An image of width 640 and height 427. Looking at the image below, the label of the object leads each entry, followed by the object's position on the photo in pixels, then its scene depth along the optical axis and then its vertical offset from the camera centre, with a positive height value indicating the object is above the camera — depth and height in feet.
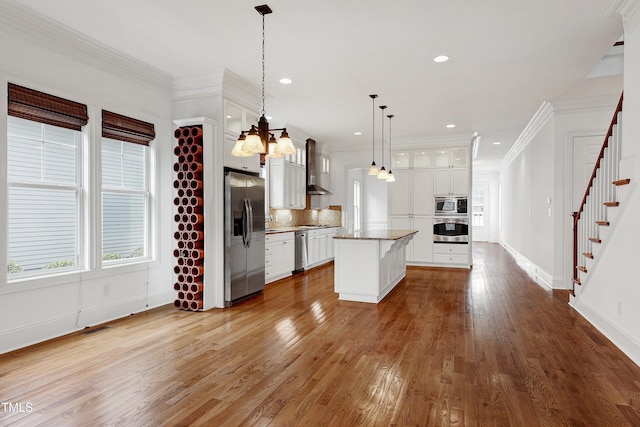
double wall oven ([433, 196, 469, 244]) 26.61 -0.85
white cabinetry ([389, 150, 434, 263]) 27.48 +0.60
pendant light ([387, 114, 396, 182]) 21.17 +1.83
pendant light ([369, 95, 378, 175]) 18.97 +5.19
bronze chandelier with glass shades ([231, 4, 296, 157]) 9.78 +1.78
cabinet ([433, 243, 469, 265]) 26.43 -3.19
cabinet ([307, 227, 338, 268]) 25.40 -2.70
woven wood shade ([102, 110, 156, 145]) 13.47 +2.99
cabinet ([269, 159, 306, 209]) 24.07 +1.60
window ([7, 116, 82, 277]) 10.90 +0.37
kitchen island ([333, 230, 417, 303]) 16.10 -2.50
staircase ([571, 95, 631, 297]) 12.07 +0.03
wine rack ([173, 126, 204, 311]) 14.97 -0.46
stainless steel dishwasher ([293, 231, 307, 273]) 23.95 -2.67
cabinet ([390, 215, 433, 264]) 27.35 -2.25
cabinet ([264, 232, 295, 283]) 20.39 -2.71
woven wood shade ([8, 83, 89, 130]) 10.70 +3.03
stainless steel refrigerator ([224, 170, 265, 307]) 15.66 -1.20
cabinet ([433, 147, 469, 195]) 26.73 +2.63
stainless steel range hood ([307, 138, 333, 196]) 27.50 +2.52
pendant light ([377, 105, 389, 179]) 19.99 +1.90
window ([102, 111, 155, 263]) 13.74 +0.81
